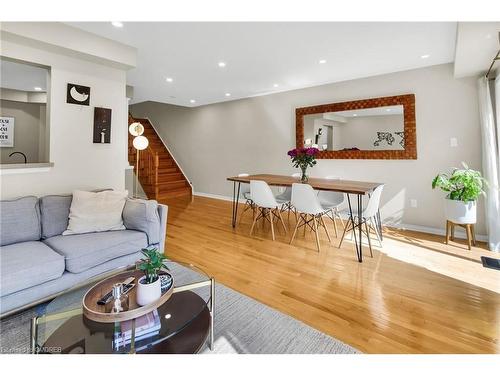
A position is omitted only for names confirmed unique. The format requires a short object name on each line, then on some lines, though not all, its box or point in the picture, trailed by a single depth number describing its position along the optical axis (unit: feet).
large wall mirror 12.83
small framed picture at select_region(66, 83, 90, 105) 9.59
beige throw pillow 7.91
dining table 9.31
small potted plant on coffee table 4.50
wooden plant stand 10.19
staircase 21.25
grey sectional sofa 5.81
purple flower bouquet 11.62
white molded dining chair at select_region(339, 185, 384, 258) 9.80
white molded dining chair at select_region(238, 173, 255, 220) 13.45
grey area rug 5.03
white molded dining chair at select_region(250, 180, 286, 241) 11.37
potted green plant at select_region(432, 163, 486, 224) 9.94
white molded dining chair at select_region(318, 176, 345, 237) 11.55
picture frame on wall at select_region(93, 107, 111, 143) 10.35
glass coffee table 3.99
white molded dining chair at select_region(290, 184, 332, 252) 10.07
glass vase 11.87
